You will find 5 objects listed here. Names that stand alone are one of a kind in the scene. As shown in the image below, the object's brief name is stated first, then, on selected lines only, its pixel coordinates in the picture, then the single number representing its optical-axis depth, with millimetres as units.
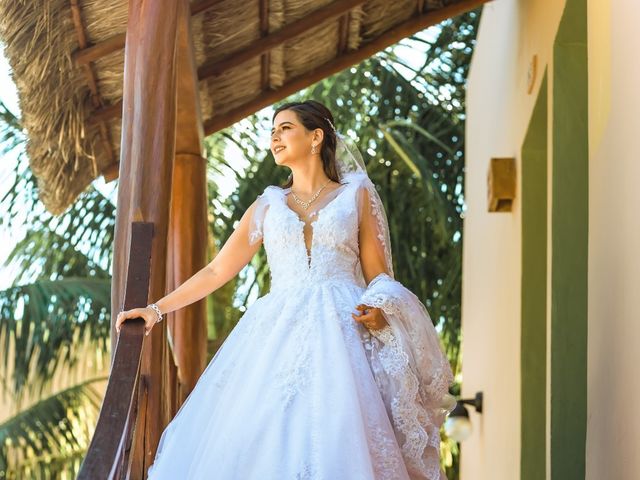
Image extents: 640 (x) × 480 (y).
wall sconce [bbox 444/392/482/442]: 10305
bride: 4262
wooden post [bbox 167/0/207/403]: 7129
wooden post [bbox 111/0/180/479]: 5336
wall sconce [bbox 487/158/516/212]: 8148
